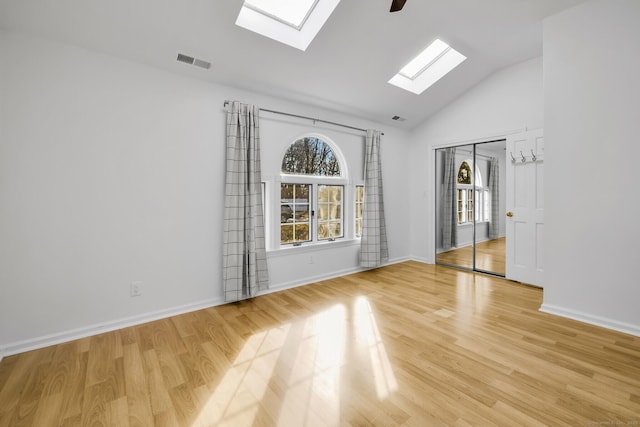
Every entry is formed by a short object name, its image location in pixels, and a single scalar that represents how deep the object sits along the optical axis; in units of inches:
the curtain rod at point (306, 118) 131.3
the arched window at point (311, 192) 146.4
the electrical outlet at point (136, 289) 103.0
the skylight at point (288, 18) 99.2
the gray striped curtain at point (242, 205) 119.3
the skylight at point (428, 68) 144.6
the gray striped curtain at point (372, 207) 170.1
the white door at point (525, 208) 140.9
